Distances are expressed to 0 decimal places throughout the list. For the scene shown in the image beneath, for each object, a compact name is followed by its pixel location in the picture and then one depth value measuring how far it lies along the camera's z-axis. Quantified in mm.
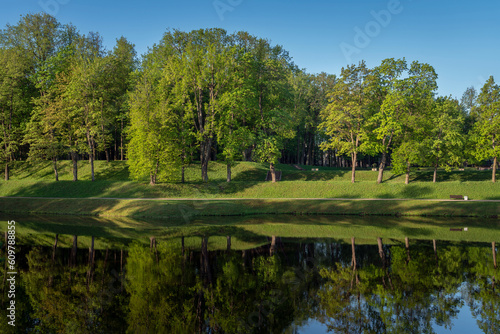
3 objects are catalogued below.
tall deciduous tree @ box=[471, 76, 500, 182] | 47031
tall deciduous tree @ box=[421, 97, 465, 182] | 47406
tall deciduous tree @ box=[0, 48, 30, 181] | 51344
